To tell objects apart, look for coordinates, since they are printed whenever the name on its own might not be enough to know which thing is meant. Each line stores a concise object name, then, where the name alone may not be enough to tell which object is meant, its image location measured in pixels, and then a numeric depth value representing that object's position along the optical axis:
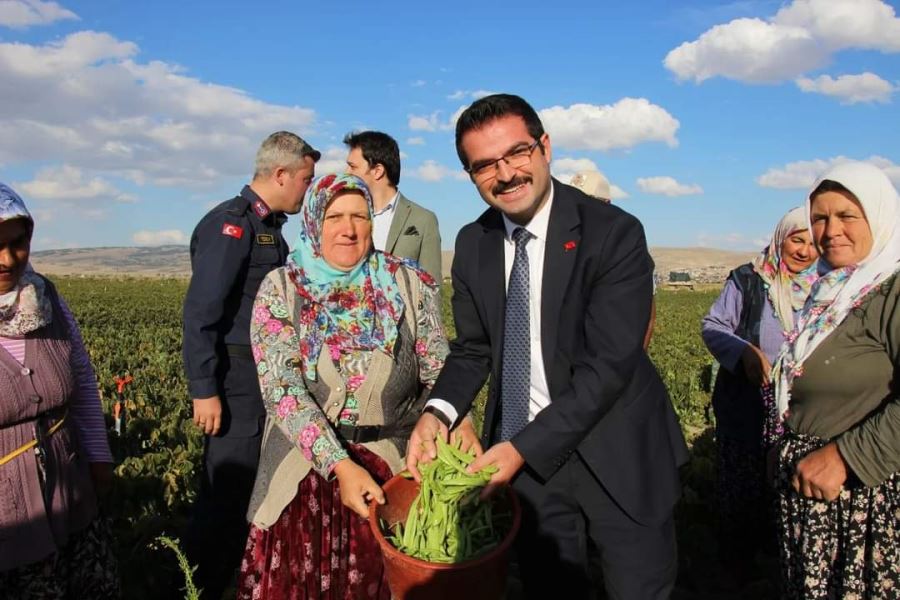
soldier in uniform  3.40
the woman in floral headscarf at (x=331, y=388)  2.53
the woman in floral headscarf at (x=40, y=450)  2.40
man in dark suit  2.29
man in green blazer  4.39
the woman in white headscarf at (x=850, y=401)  2.39
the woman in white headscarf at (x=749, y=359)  3.94
